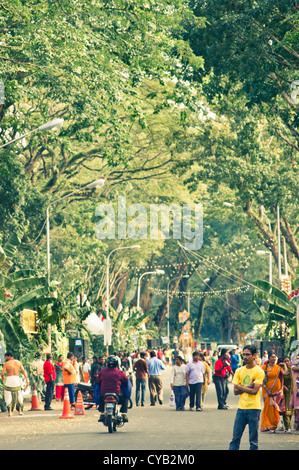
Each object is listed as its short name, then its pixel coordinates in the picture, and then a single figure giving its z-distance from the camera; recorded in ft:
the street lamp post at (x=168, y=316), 232.00
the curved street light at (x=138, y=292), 209.15
